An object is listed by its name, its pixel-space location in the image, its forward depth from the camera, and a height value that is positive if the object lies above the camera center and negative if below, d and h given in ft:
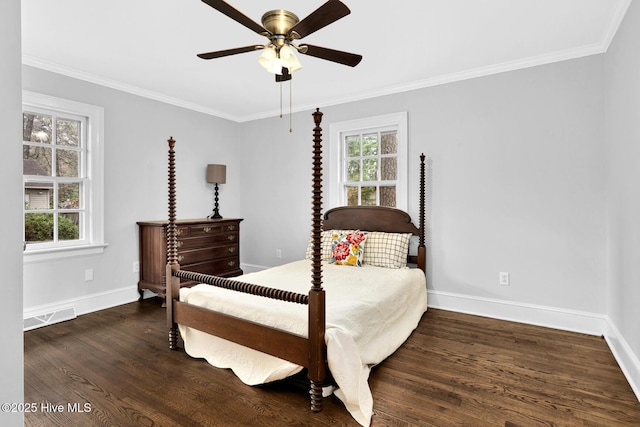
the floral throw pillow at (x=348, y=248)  12.01 -1.41
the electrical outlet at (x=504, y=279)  11.19 -2.32
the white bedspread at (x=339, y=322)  6.45 -2.55
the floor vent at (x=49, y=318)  10.37 -3.41
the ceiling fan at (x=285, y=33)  5.83 +3.37
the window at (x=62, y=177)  10.87 +1.15
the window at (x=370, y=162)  13.15 +1.95
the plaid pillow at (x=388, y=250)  11.88 -1.45
